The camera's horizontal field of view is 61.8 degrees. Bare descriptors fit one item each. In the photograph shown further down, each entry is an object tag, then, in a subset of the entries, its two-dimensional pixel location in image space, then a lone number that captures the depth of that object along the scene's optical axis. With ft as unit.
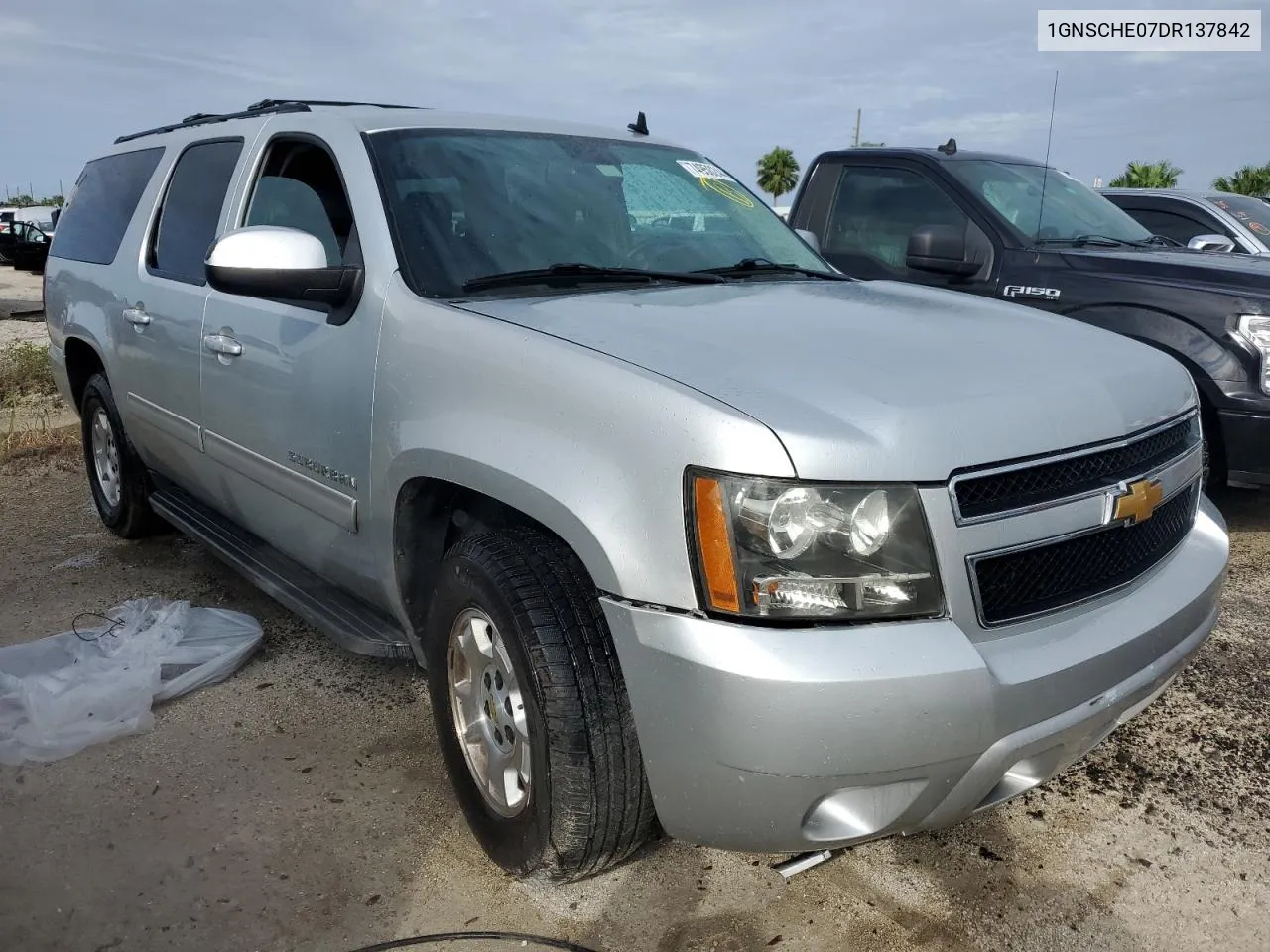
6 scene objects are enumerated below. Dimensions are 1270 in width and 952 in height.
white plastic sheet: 10.11
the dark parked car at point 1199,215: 24.06
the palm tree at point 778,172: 217.77
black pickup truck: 15.19
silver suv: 6.07
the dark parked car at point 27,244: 90.68
